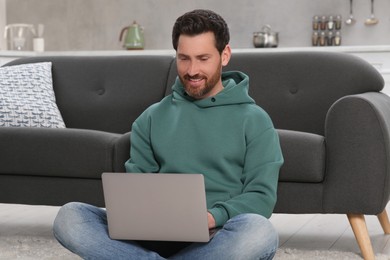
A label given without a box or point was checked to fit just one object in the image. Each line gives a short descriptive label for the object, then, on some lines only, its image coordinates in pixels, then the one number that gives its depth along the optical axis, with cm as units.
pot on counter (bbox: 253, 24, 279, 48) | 947
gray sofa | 427
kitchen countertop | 847
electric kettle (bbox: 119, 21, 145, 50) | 1006
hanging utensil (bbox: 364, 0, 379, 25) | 926
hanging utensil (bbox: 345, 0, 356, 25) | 933
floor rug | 436
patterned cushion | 550
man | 297
